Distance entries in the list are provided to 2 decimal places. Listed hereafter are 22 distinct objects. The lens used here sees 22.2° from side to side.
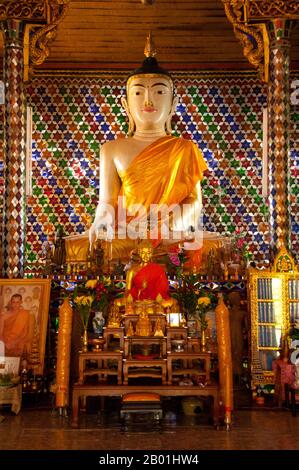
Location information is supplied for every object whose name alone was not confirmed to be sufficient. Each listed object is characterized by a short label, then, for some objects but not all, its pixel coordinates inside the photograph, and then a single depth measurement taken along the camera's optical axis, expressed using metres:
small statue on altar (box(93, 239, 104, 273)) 8.14
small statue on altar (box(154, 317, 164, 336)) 6.48
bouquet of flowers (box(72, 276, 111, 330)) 6.78
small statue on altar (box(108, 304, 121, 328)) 6.97
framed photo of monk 7.22
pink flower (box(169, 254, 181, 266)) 8.05
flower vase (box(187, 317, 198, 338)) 7.12
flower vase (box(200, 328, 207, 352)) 6.50
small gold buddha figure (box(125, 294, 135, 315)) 6.77
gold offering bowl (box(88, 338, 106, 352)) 6.59
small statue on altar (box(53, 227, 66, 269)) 8.89
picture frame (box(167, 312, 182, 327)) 6.86
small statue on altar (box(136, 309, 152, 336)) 6.54
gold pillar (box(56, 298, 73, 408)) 6.29
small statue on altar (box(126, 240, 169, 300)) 7.19
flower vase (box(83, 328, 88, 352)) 6.45
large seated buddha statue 9.57
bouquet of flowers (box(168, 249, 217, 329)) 6.83
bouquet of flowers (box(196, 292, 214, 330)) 6.70
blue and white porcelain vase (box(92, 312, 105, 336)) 7.29
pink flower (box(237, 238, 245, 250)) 9.30
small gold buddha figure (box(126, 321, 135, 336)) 6.53
